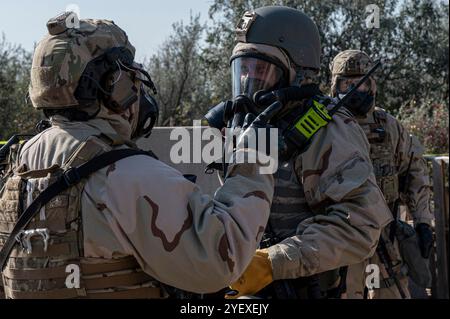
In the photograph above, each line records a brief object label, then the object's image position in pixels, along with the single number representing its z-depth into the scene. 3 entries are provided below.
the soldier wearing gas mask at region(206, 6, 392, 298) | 2.78
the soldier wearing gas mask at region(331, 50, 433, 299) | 4.55
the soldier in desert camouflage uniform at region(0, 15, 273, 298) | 1.97
